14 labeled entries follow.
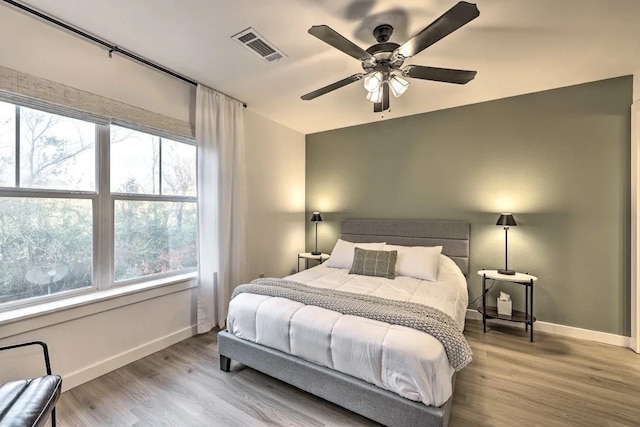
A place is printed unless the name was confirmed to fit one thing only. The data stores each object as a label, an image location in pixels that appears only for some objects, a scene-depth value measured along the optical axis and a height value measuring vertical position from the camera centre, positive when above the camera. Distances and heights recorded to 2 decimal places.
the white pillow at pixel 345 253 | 3.52 -0.54
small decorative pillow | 3.10 -0.60
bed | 1.53 -1.05
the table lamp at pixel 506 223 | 2.99 -0.13
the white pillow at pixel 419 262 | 3.02 -0.58
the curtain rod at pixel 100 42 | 1.88 +1.41
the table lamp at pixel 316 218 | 4.38 -0.10
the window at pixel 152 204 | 2.55 +0.09
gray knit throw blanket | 1.65 -0.70
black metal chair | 1.22 -0.90
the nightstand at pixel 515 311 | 2.88 -1.03
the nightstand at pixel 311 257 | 4.28 -0.72
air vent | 2.12 +1.39
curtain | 3.03 +0.11
